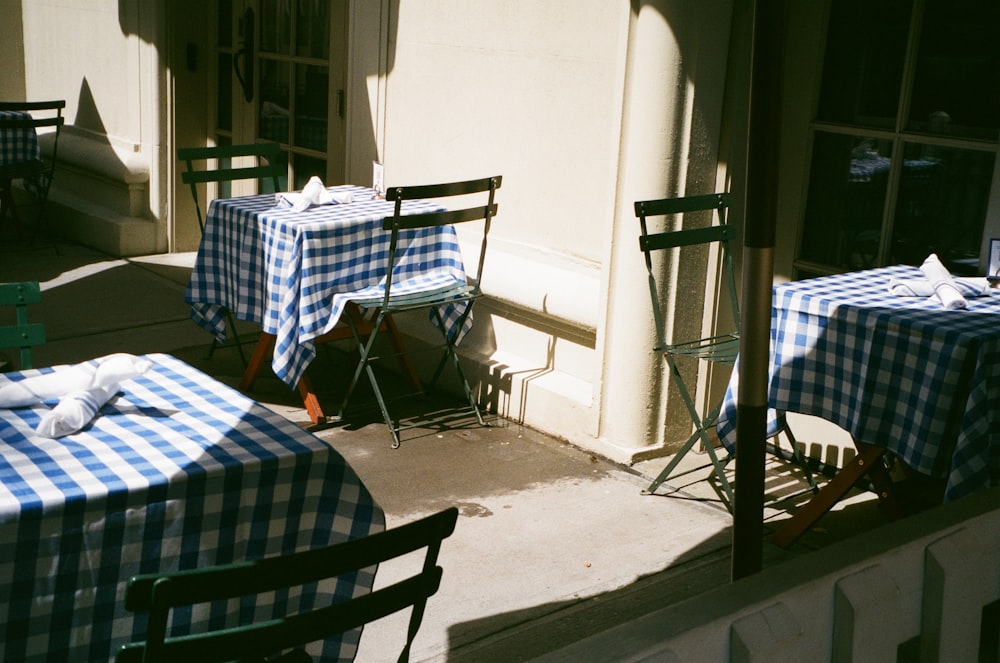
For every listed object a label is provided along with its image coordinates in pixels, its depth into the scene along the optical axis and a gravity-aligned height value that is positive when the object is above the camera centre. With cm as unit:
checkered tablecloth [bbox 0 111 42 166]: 810 -77
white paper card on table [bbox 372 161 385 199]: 595 -63
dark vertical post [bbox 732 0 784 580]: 169 -30
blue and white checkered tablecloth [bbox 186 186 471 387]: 511 -96
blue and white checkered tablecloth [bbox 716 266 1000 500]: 345 -90
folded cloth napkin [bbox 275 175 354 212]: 548 -70
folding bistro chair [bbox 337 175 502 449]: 496 -105
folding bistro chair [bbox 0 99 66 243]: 804 -81
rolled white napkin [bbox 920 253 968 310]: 382 -66
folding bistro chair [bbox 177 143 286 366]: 594 -64
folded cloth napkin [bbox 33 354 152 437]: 267 -84
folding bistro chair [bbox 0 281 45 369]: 335 -83
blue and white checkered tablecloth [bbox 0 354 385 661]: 231 -96
